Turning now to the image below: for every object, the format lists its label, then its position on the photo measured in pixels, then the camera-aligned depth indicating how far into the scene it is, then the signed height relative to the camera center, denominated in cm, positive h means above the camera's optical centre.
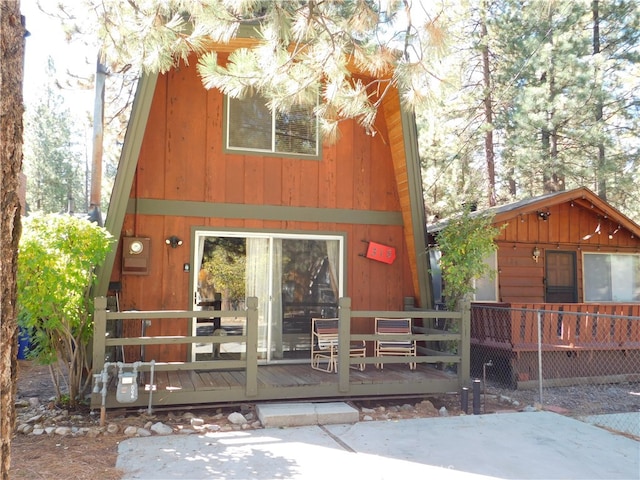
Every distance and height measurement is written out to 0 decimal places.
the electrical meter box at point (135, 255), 637 +28
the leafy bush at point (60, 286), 494 -8
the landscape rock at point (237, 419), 530 -142
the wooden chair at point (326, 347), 654 -85
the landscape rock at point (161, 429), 486 -141
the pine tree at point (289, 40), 487 +232
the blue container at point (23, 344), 841 -109
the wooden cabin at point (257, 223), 649 +74
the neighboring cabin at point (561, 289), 791 -16
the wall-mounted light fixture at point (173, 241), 662 +47
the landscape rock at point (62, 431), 472 -139
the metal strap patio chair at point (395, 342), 677 -82
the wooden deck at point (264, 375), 514 -112
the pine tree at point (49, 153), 2764 +666
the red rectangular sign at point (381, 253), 742 +38
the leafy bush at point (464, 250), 723 +41
